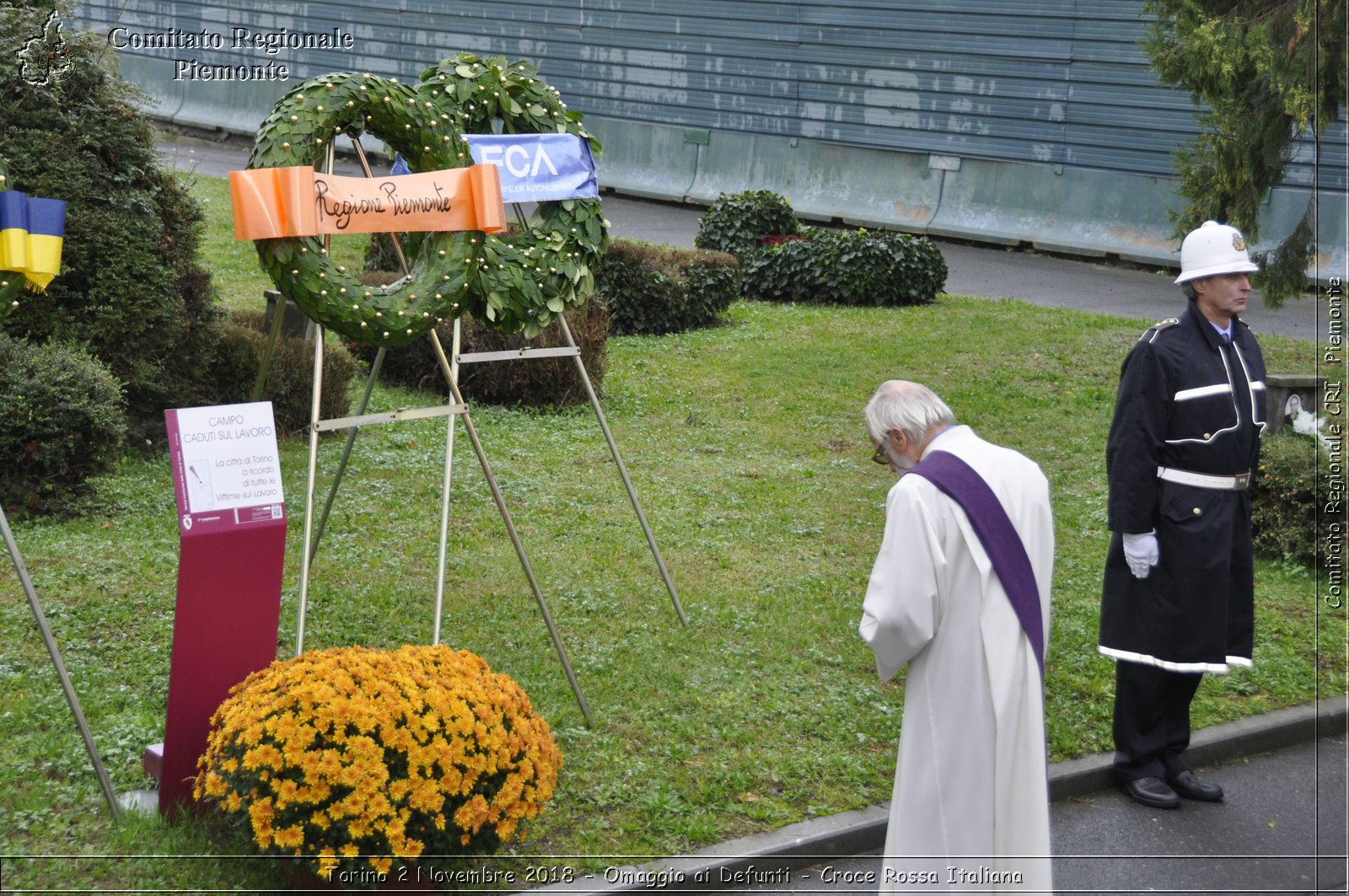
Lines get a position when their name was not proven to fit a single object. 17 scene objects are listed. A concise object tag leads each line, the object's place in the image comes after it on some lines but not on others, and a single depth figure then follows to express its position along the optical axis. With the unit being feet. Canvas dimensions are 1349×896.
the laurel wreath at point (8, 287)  14.40
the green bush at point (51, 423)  23.65
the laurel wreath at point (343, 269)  15.70
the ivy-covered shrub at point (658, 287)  44.14
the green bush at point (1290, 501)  26.40
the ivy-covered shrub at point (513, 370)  34.86
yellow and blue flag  14.01
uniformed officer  17.29
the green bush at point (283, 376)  29.99
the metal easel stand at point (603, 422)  20.49
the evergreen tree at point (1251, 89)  32.17
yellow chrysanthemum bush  12.51
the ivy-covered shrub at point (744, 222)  54.29
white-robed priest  11.92
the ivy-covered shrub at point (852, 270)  49.75
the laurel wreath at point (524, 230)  19.49
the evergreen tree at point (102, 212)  25.62
